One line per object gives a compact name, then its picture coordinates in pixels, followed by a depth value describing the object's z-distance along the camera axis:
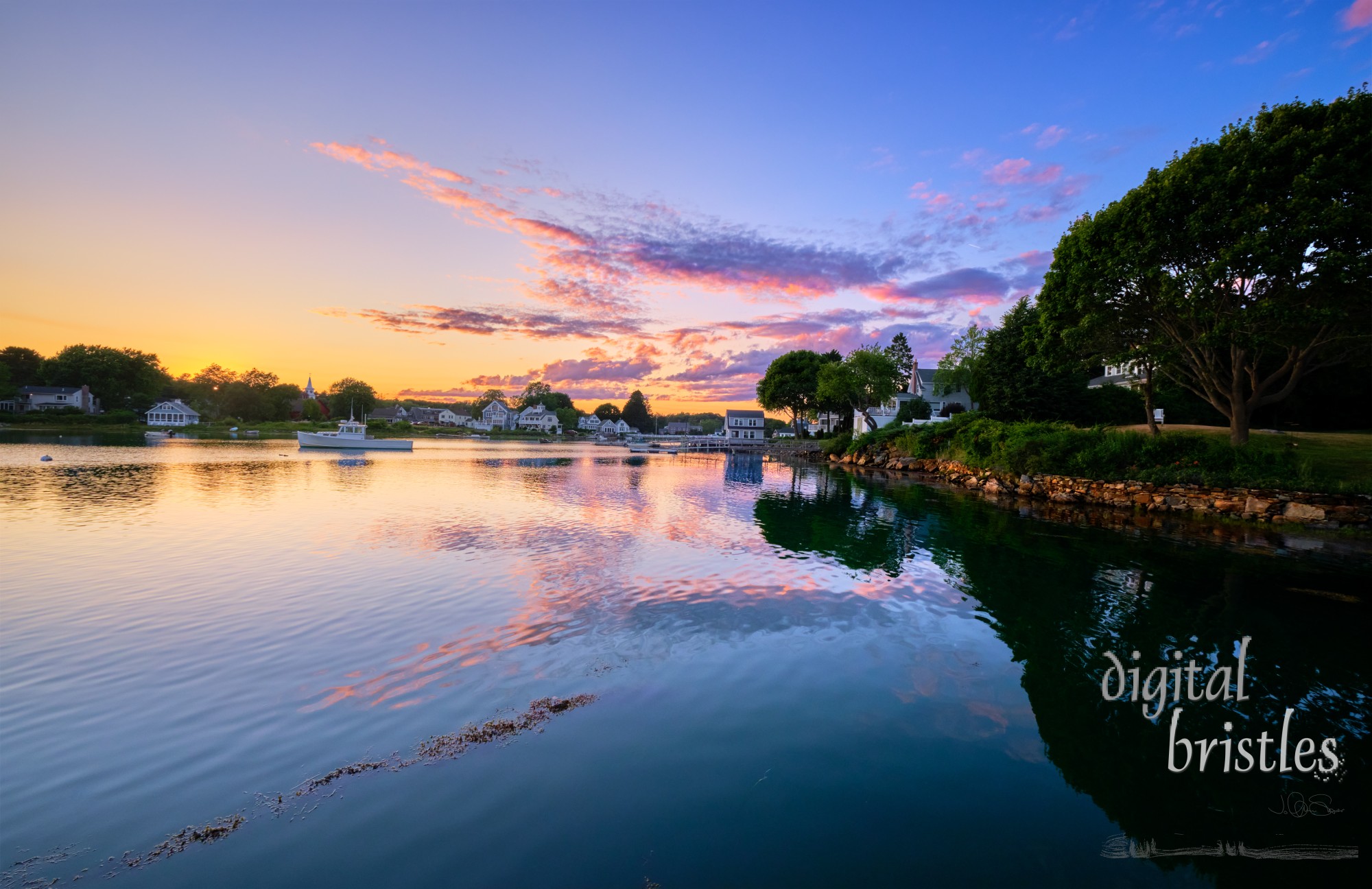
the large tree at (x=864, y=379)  73.00
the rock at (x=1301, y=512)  21.16
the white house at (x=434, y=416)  169.38
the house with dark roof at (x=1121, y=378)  40.16
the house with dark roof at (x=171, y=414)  103.44
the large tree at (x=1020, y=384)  45.41
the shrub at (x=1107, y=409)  46.62
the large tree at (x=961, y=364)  62.03
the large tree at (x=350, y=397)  133.88
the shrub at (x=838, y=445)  68.12
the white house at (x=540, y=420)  162.88
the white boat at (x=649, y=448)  100.35
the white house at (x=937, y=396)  70.44
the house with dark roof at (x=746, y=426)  141.25
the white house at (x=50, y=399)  98.75
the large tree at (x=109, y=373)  103.00
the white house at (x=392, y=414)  158.75
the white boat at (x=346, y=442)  69.31
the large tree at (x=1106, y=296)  24.94
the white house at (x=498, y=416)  165.25
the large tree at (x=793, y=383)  95.62
